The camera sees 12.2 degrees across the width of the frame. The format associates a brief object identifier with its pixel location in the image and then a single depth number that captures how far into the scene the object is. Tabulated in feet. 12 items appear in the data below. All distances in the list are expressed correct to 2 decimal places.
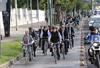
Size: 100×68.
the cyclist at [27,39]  70.42
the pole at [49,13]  162.09
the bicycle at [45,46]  83.28
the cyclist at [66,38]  81.38
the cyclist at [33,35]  78.12
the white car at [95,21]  150.71
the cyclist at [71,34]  95.44
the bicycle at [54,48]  70.56
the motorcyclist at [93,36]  62.53
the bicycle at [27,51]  71.29
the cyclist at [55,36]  70.03
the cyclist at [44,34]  81.64
